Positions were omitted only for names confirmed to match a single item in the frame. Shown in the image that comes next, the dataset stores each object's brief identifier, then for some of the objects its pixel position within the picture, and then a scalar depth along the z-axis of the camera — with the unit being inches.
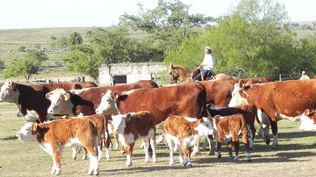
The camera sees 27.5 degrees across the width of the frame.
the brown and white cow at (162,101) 593.0
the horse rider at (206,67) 786.8
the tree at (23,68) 3034.0
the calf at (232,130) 535.2
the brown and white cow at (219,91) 716.7
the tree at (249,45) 2064.5
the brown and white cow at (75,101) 648.4
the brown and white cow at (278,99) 625.0
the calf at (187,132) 502.3
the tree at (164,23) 3095.5
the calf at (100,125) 506.8
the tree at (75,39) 4249.3
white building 2349.7
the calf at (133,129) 518.9
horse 904.3
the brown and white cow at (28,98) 754.2
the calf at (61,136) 470.3
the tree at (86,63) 2856.8
